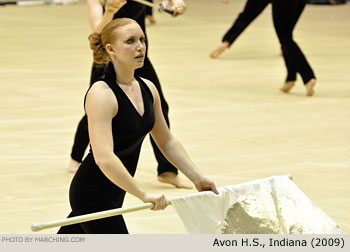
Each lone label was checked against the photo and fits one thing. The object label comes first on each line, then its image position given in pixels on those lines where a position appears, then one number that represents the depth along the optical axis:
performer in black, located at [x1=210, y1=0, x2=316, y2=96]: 16.49
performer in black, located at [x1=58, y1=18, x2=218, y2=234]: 6.64
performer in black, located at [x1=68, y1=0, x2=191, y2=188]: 10.37
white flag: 6.56
